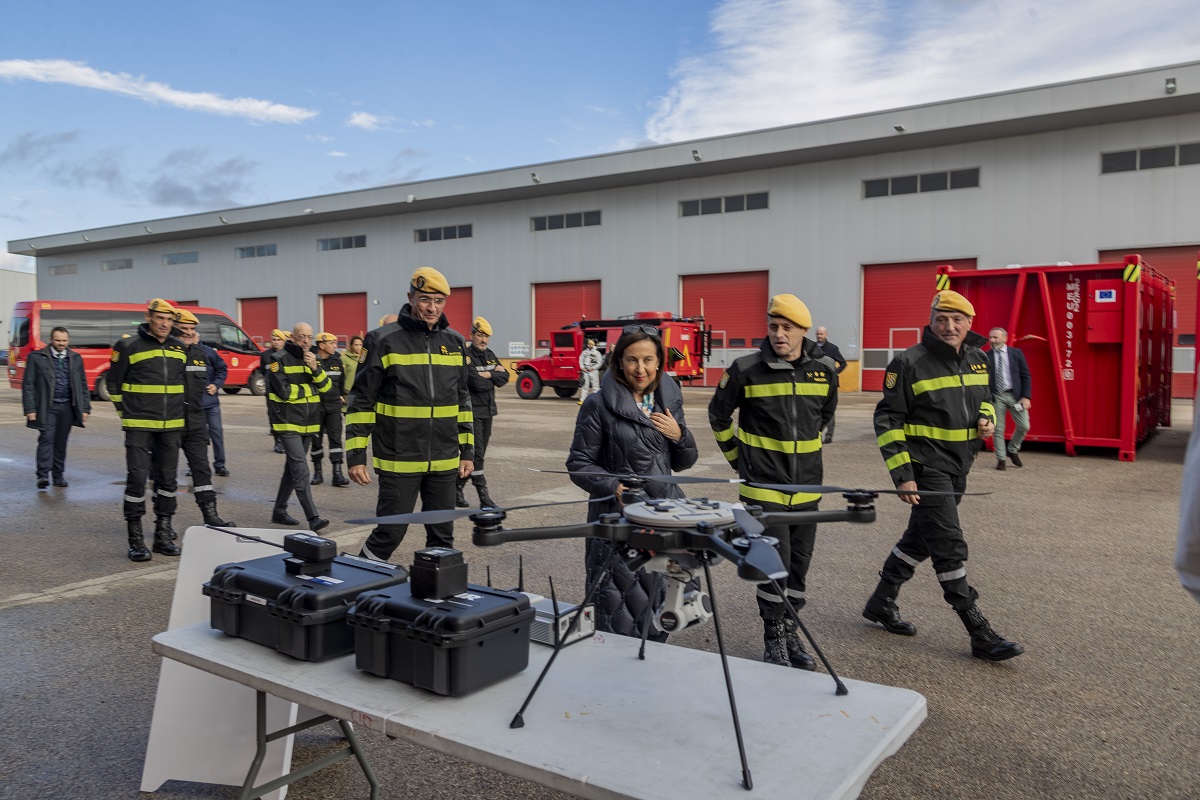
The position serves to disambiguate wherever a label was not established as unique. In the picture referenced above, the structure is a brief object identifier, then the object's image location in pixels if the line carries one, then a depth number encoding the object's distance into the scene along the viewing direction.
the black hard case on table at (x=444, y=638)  2.29
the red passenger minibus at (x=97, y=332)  23.84
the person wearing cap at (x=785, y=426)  4.29
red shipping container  11.88
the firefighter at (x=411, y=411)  4.79
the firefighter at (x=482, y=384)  8.84
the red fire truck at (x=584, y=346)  23.66
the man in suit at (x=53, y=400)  10.46
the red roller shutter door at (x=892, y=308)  27.08
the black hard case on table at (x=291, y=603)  2.55
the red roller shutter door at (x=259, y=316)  43.38
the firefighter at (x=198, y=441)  7.45
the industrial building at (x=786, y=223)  23.95
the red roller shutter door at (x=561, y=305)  33.72
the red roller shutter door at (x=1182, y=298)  23.62
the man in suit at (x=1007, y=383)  11.13
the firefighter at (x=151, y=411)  6.91
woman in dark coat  3.79
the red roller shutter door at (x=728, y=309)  30.34
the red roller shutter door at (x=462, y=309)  36.59
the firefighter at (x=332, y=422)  10.32
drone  2.04
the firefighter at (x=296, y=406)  8.09
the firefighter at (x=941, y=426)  4.57
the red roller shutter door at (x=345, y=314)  39.91
